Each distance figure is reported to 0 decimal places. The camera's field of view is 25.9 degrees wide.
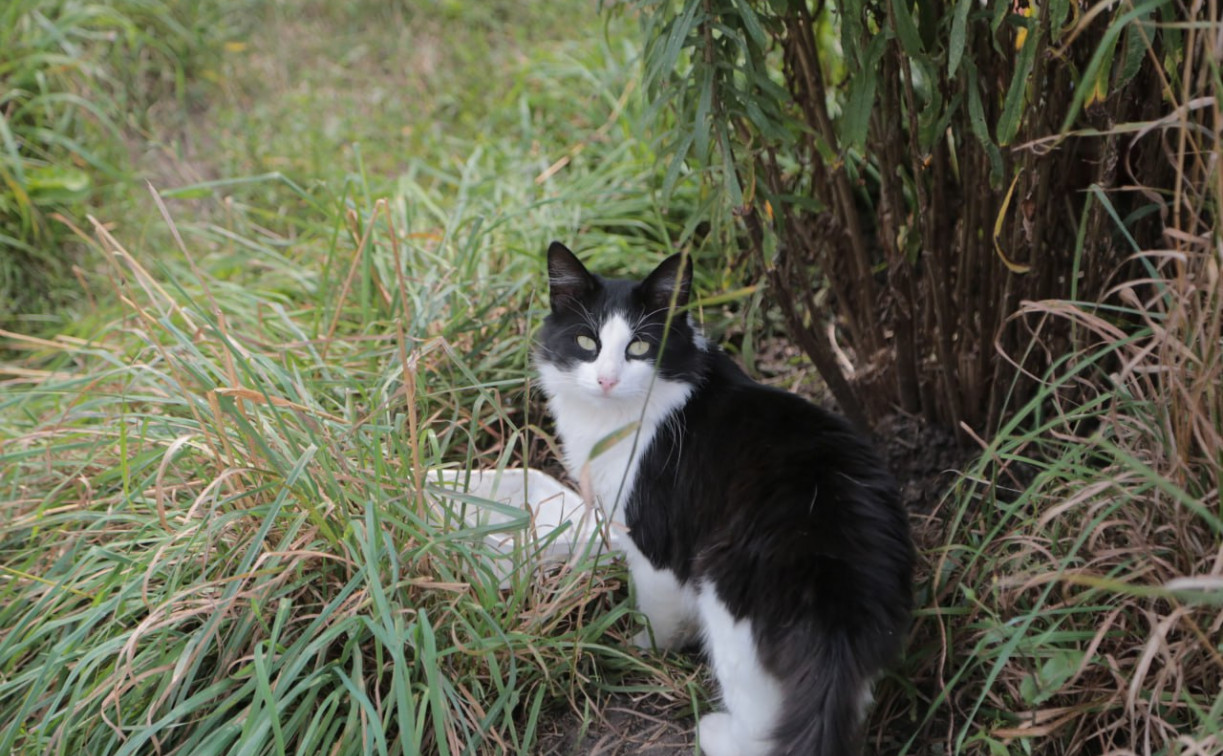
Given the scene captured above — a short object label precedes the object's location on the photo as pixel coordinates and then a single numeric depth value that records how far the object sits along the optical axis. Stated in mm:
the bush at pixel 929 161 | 1719
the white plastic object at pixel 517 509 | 1766
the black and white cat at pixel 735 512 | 1661
